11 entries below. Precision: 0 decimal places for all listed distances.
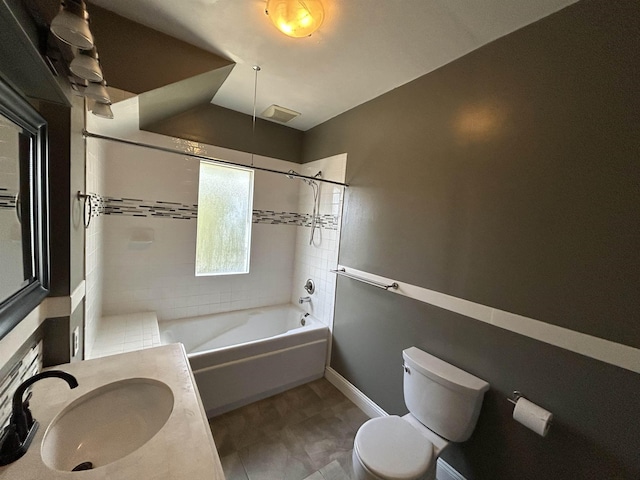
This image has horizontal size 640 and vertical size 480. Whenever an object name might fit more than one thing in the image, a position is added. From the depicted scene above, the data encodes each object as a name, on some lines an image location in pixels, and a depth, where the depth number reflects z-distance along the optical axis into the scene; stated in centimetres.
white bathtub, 195
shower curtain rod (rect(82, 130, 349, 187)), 133
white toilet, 125
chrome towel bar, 192
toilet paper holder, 128
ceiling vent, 245
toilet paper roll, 114
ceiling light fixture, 120
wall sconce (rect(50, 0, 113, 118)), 77
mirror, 78
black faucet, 67
